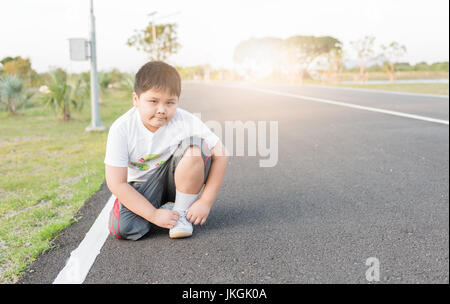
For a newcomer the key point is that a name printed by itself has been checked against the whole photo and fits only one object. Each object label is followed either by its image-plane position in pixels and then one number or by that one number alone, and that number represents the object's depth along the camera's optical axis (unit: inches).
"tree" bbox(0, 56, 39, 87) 422.3
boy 101.0
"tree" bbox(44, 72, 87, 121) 363.6
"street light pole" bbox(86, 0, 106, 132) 320.2
